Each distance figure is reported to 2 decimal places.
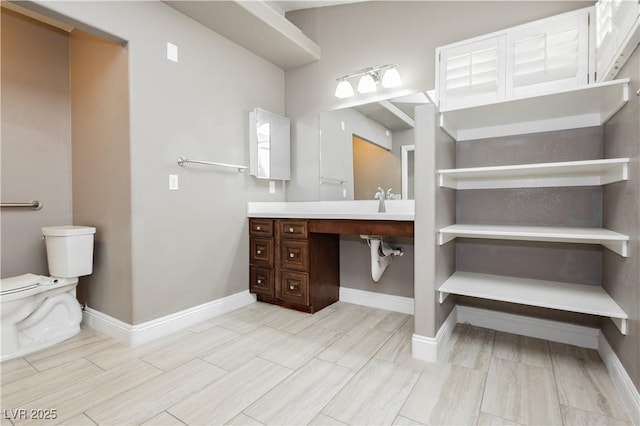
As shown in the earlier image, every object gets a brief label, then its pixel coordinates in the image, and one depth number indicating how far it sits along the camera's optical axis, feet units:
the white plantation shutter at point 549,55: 5.75
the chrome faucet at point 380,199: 8.48
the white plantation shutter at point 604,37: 4.80
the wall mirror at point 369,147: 8.14
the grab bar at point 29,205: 7.28
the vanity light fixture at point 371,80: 8.40
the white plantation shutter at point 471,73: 6.38
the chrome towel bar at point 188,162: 7.47
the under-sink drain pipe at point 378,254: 7.98
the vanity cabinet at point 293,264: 8.36
